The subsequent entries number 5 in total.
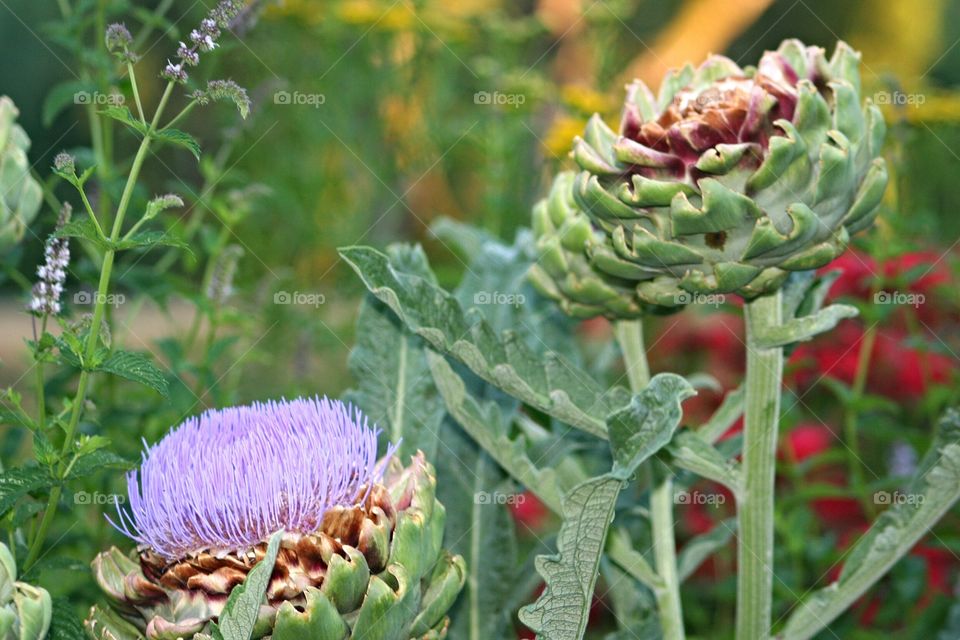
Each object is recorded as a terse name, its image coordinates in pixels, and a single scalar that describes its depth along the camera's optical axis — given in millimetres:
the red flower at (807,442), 1415
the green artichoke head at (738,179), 1098
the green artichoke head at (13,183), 1194
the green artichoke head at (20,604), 1069
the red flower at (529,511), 1444
